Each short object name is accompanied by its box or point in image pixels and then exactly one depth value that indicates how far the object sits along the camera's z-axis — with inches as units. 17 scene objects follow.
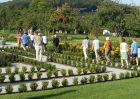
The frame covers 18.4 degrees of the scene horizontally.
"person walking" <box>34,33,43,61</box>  1049.6
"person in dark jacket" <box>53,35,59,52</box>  1325.7
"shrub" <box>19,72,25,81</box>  721.0
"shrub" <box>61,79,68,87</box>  634.8
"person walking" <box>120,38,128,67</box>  947.3
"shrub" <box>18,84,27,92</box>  583.6
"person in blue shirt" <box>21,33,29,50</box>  1308.1
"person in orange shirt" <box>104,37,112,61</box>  1077.3
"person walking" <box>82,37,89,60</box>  1102.6
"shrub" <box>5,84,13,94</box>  579.7
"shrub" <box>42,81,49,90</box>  601.6
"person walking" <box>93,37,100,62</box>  1090.7
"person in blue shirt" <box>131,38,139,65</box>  968.9
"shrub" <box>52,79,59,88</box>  618.0
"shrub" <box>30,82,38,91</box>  597.0
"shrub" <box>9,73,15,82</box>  708.0
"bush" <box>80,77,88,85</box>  662.5
